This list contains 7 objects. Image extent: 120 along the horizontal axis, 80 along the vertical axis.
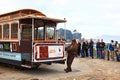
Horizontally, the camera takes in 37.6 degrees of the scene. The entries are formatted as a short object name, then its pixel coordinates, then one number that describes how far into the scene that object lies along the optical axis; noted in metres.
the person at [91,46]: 13.99
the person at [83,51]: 14.42
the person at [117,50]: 12.49
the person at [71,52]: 9.49
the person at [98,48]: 13.65
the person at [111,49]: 12.94
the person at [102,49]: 13.45
